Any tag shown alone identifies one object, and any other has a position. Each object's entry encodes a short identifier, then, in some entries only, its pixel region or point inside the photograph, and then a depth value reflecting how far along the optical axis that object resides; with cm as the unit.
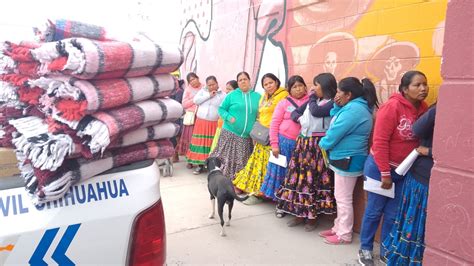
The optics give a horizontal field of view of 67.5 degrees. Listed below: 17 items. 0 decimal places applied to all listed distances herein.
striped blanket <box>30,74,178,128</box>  133
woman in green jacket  486
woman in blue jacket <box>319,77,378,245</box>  316
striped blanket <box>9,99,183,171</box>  127
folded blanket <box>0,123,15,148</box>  146
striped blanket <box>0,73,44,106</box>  149
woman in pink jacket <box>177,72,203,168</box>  636
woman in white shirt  580
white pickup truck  120
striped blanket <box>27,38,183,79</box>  131
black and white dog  365
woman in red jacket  275
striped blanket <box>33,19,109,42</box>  151
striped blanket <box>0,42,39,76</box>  148
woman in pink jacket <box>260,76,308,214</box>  397
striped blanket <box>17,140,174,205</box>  124
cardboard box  138
